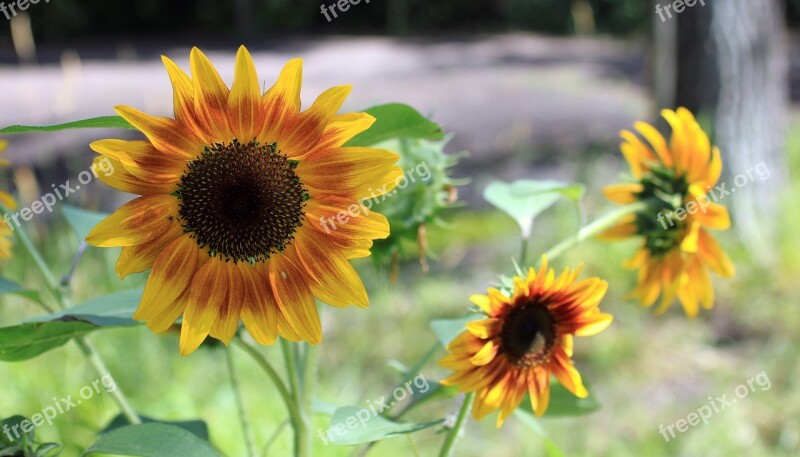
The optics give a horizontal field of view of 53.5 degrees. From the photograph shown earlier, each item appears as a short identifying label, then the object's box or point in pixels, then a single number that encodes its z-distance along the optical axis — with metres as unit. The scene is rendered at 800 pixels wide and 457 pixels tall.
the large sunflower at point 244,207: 0.44
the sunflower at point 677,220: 0.64
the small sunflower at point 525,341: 0.50
